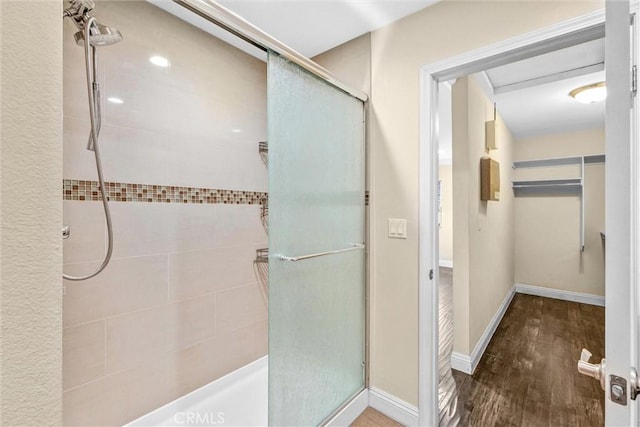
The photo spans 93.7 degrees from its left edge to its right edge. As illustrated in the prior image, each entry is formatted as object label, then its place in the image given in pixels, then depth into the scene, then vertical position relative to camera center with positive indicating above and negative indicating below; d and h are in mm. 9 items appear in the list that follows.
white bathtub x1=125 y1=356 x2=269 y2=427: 1733 -1200
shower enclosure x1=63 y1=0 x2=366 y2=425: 1418 -91
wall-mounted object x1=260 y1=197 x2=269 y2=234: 2358 -1
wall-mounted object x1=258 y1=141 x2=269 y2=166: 2339 +500
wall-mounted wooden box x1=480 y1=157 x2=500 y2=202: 2705 +311
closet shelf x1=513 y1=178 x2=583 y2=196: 4211 +403
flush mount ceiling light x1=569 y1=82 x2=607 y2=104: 2800 +1171
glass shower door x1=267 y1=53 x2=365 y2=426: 1376 -160
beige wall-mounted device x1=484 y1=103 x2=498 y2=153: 2916 +766
